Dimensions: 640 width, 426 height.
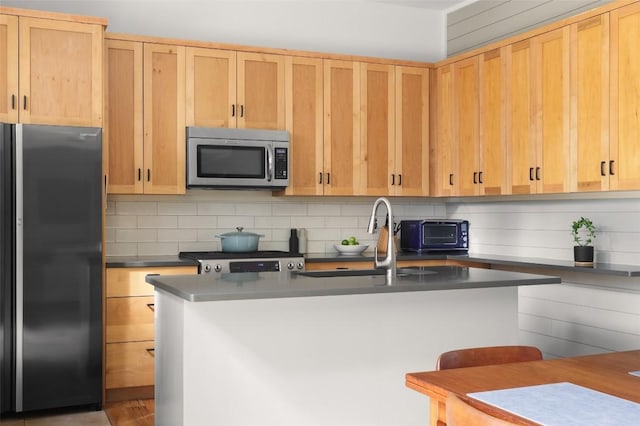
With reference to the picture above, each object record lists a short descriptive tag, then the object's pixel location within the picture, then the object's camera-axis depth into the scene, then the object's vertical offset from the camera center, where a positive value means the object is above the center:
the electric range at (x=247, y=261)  4.75 -0.36
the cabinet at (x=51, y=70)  4.28 +0.84
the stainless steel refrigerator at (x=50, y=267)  4.14 -0.35
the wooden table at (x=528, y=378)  1.87 -0.47
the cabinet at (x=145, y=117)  4.84 +0.62
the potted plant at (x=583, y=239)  4.46 -0.20
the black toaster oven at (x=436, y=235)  5.58 -0.21
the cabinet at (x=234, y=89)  5.05 +0.86
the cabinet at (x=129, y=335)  4.53 -0.81
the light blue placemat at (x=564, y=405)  1.55 -0.46
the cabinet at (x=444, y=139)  5.58 +0.56
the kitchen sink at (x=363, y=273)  3.56 -0.33
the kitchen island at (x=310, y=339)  2.84 -0.57
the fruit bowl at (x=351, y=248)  5.59 -0.31
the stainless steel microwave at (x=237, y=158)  4.99 +0.36
